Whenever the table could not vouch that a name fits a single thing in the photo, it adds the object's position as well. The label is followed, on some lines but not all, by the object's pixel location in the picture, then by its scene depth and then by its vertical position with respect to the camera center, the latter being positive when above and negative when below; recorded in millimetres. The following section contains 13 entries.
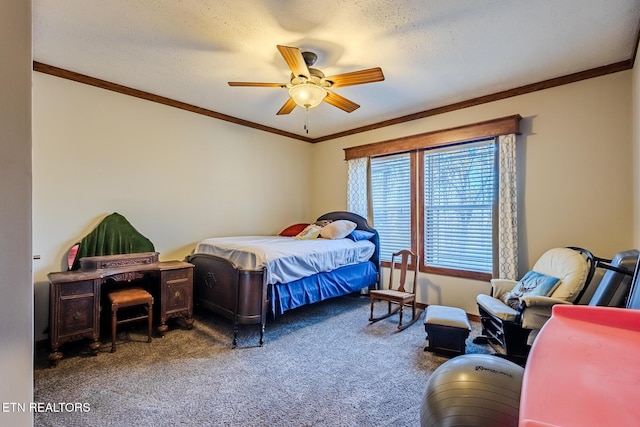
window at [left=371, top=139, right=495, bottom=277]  3678 +90
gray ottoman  2654 -1069
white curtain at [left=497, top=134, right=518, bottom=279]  3324 +12
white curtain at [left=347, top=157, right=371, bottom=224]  4824 +418
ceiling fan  2402 +1138
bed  2904 -680
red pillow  4926 -292
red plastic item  632 -423
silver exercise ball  1210 -786
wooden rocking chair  3455 -984
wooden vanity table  2521 -748
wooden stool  2740 -833
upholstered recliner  2410 -735
